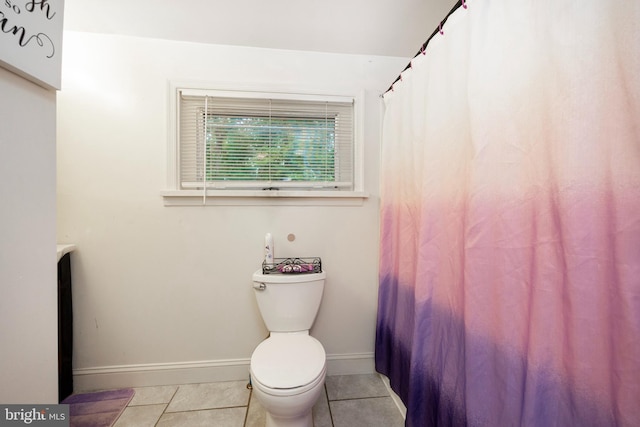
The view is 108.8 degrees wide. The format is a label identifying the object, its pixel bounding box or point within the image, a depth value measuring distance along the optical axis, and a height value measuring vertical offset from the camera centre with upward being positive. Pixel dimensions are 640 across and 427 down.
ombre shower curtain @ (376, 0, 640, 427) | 0.43 -0.01
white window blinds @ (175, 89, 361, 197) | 1.44 +0.47
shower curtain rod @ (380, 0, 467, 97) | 0.74 +0.69
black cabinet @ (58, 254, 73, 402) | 1.26 -0.63
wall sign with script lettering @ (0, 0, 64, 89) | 0.61 +0.51
